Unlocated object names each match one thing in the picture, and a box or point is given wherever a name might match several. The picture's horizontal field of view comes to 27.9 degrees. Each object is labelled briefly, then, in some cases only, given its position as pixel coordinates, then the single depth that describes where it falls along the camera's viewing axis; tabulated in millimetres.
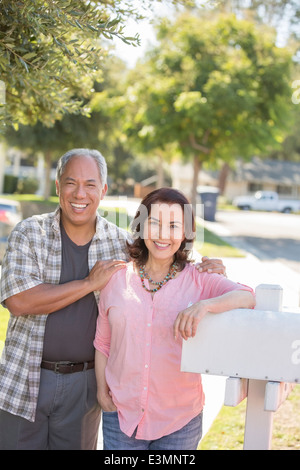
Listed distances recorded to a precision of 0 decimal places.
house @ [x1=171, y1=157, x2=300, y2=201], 59438
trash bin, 28359
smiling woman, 2541
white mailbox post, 2100
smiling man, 2713
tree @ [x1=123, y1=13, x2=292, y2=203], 21250
